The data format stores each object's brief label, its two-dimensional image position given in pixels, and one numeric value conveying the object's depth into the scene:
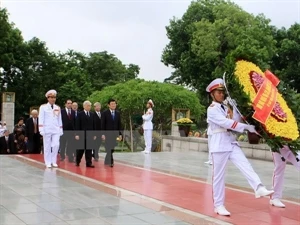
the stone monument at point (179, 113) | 19.48
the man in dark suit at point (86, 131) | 9.93
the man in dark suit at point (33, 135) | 12.32
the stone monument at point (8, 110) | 19.68
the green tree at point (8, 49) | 26.36
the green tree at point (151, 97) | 20.30
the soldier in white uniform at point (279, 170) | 5.32
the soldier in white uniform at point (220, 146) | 5.17
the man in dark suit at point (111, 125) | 9.91
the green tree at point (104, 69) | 35.08
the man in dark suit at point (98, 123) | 10.09
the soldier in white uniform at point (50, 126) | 9.55
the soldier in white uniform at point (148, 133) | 14.03
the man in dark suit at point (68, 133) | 11.02
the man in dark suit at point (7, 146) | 13.15
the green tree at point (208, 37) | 28.17
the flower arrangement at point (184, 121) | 16.80
